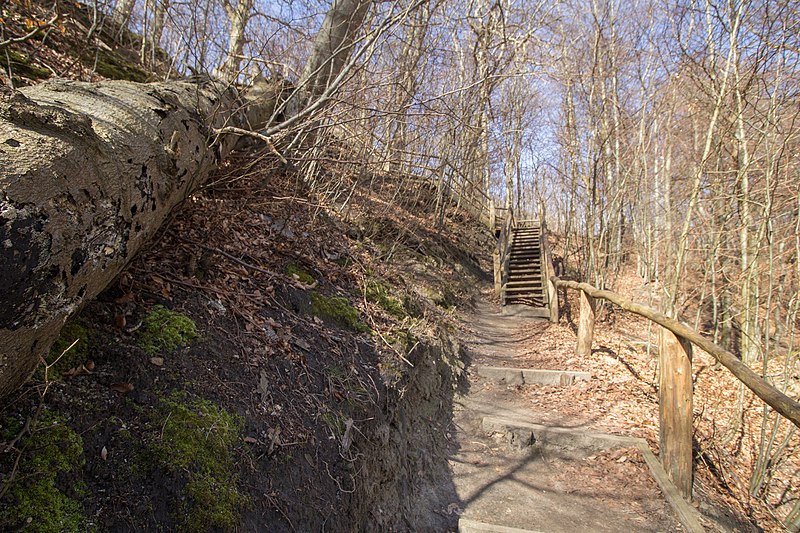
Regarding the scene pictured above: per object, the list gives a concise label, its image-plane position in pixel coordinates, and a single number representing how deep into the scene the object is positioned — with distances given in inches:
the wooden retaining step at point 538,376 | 216.7
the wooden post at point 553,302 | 356.8
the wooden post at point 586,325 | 251.1
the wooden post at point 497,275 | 477.5
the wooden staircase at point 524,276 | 401.4
